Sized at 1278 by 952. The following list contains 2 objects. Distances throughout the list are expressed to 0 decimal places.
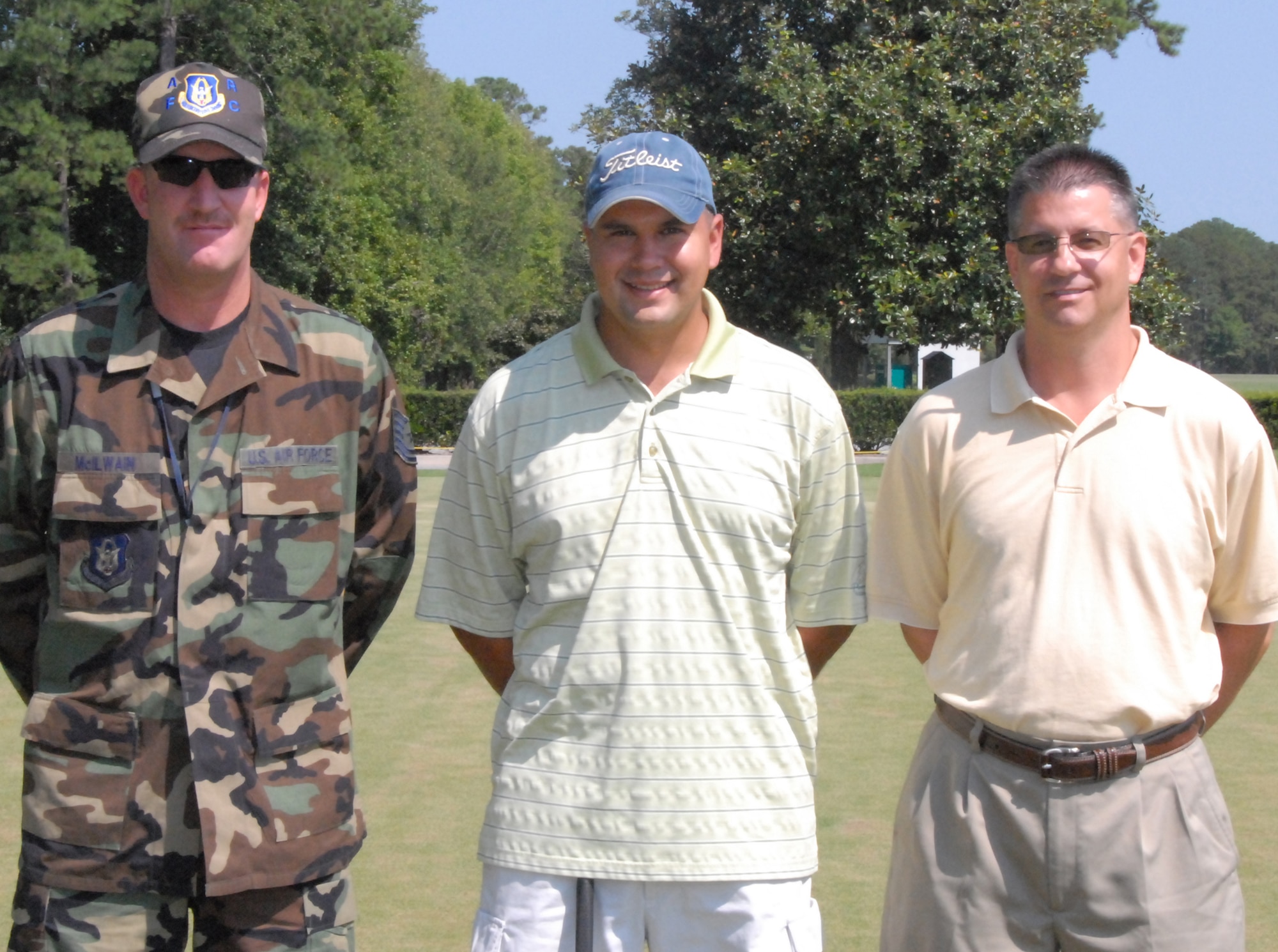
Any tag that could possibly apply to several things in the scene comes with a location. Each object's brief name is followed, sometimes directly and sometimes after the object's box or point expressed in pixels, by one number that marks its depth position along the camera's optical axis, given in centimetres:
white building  4697
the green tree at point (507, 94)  9550
